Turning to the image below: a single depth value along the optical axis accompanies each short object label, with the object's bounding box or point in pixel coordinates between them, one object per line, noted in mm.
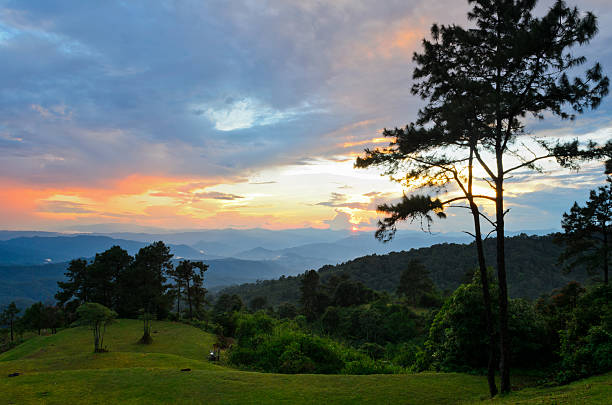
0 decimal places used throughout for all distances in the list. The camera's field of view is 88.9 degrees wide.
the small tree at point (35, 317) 47875
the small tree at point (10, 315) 47219
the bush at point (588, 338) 10414
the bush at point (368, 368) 17531
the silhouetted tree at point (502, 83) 9766
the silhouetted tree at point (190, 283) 49875
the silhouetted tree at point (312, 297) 59156
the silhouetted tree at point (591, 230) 23391
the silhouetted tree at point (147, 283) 45000
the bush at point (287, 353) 18602
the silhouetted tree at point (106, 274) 48406
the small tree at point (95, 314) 23269
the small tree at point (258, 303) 73500
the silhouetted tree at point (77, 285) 48312
